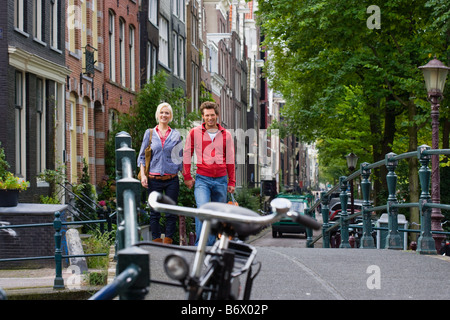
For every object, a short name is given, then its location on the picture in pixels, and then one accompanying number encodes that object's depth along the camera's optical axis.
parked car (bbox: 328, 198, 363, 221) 31.70
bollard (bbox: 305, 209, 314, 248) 16.61
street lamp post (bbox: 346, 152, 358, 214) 31.02
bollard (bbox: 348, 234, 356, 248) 20.41
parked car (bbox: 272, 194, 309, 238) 37.81
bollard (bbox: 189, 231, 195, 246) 22.22
